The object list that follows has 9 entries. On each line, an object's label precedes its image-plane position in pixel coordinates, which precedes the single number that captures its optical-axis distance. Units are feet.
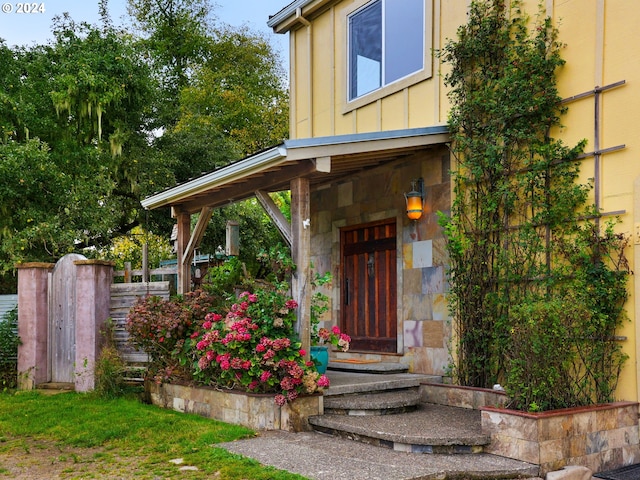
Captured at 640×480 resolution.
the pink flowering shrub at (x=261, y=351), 19.86
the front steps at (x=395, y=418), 17.24
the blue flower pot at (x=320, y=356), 21.77
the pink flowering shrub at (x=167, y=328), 23.88
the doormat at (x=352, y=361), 26.55
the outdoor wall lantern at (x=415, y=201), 24.41
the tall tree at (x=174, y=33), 76.59
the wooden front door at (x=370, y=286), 26.61
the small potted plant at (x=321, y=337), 21.45
